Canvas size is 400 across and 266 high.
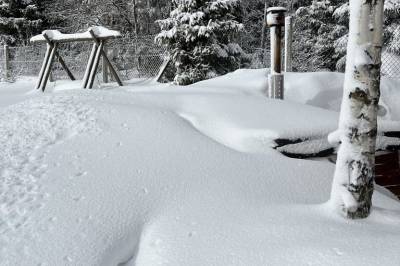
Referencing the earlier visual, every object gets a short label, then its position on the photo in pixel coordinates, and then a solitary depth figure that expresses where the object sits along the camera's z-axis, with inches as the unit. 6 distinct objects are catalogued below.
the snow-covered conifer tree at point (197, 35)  351.6
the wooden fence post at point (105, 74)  404.9
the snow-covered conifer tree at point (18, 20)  710.5
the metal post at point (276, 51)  179.9
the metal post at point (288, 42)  274.2
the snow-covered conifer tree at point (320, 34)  576.7
